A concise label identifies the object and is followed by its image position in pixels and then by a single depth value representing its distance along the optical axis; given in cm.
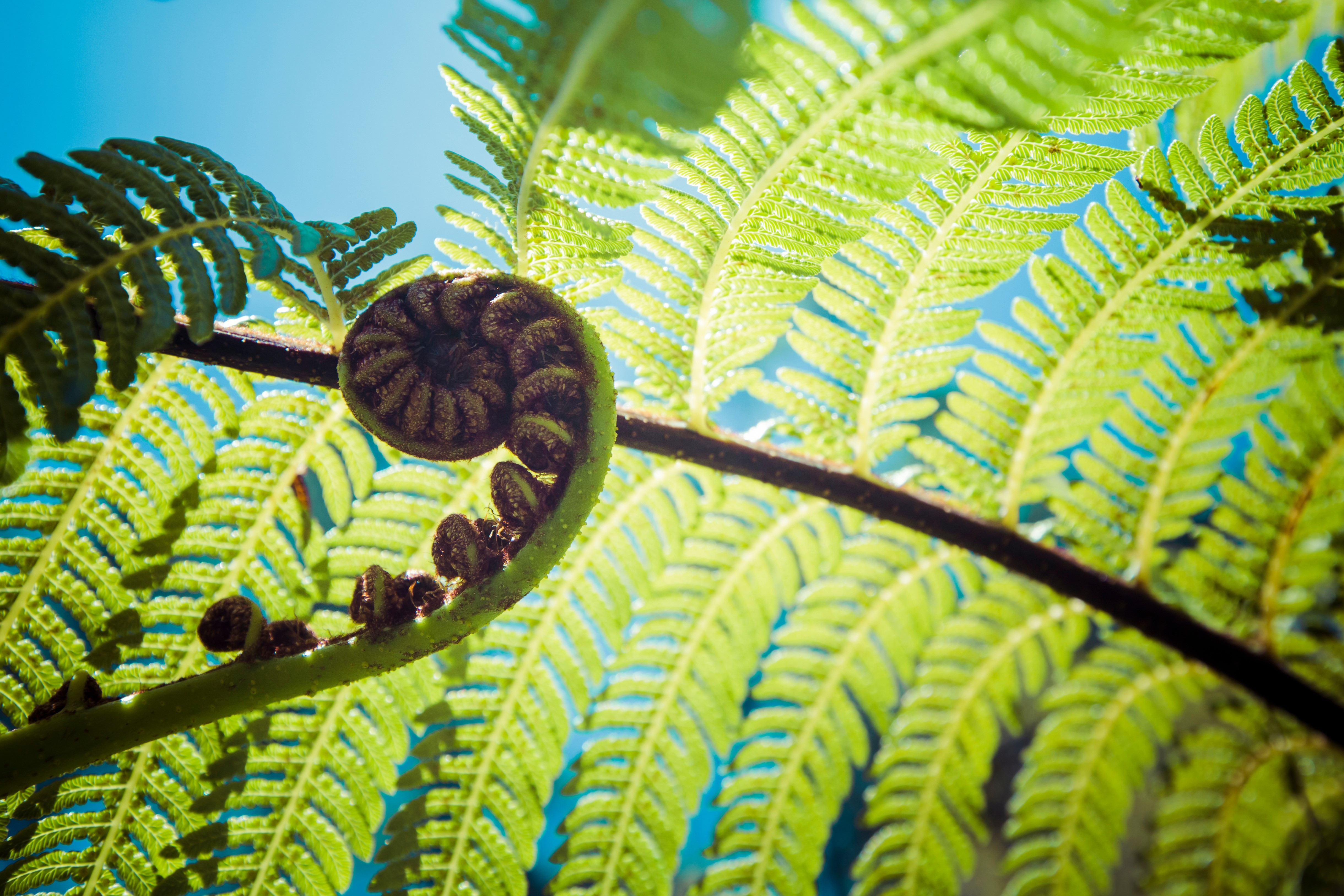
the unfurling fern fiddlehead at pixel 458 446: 31
